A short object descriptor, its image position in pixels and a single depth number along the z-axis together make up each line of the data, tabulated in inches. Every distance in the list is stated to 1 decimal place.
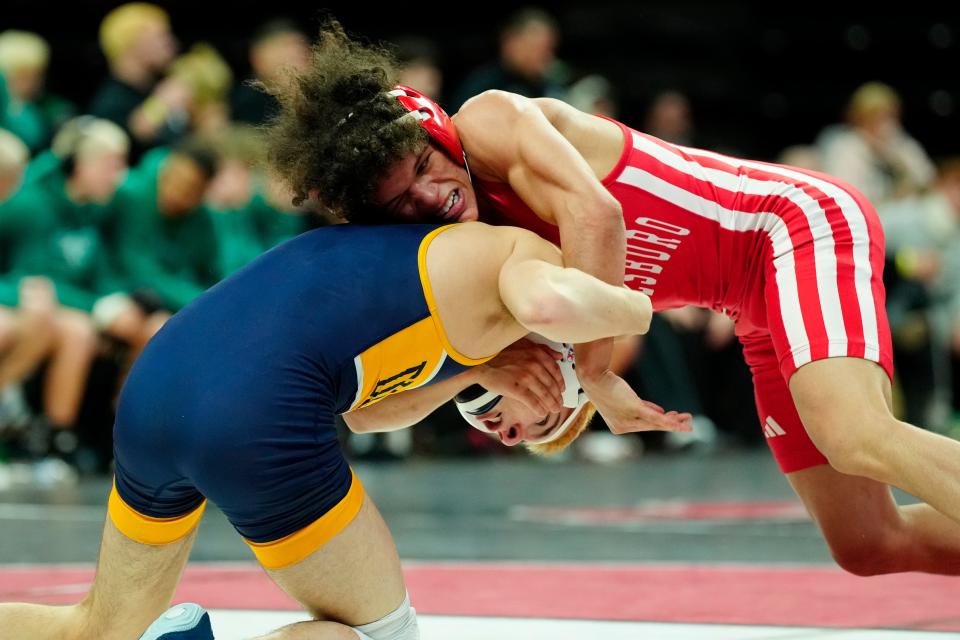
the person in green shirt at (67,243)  496.4
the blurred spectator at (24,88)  539.2
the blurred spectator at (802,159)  680.4
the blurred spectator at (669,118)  662.5
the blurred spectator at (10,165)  487.8
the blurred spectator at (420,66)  539.2
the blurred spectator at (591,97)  610.5
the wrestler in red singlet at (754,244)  212.1
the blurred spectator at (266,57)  554.6
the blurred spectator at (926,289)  665.6
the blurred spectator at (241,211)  540.7
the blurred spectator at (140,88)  552.1
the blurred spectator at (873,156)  684.1
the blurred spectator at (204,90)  562.3
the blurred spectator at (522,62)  552.4
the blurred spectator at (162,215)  525.0
